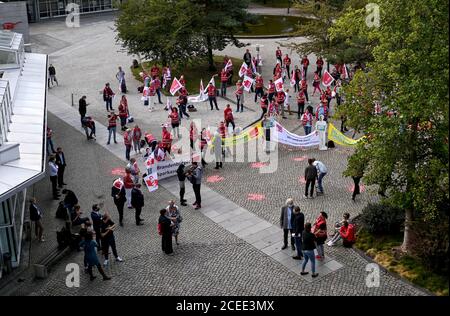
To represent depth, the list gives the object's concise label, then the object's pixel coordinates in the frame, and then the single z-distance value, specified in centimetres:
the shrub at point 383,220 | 1972
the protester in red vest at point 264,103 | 3119
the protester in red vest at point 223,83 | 3567
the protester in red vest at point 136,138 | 2728
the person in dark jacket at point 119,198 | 2139
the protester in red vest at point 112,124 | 2898
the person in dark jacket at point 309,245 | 1744
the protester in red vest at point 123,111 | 3025
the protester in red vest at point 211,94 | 3303
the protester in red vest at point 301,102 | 3130
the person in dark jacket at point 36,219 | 2024
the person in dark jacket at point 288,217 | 1897
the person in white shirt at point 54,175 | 2356
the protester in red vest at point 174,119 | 2905
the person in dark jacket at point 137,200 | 2105
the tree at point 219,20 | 3909
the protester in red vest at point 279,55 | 4134
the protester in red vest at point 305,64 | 3728
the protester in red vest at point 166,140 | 2630
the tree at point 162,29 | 3822
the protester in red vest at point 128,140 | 2677
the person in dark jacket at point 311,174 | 2248
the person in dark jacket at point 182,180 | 2273
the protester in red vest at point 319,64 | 3781
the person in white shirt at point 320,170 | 2289
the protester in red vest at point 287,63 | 3853
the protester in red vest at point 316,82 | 3471
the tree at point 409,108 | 1616
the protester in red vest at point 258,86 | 3388
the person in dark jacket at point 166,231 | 1902
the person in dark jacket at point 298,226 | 1844
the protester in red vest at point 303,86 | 3184
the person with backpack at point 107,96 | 3319
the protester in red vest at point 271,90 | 3248
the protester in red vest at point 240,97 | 3238
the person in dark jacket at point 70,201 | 2188
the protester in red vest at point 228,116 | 2912
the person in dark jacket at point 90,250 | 1789
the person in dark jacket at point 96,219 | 1947
